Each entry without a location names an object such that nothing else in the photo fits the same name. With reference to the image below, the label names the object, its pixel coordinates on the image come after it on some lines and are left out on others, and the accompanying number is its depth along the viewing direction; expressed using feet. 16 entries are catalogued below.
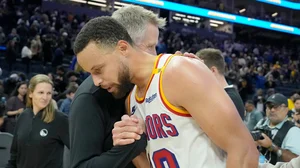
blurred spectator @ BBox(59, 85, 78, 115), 20.27
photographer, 10.81
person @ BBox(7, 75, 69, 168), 10.19
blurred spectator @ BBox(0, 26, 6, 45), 38.41
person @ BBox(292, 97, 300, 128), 16.06
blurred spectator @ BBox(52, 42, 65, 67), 38.19
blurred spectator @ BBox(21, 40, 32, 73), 36.73
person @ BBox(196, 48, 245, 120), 10.17
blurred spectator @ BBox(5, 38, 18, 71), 35.86
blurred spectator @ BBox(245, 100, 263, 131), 23.31
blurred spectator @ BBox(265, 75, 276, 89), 53.67
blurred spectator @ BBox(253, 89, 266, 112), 35.17
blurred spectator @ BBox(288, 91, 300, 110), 26.04
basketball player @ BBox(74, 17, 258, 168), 4.48
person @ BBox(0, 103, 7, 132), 12.19
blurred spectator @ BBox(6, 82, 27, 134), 19.22
